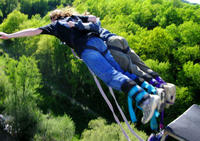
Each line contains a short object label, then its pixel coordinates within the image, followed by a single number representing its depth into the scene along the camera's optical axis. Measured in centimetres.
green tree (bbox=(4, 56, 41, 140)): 1755
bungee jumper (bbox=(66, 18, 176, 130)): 450
